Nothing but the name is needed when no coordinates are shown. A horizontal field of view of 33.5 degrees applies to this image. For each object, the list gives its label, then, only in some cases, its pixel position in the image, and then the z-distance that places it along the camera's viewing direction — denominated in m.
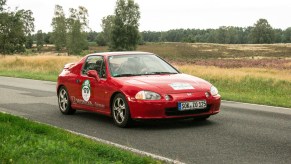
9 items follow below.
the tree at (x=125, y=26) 86.19
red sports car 8.45
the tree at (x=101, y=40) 135.26
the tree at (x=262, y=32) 171.12
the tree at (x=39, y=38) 142.75
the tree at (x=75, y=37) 89.25
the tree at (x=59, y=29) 104.44
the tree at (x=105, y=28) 133.50
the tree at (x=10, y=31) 58.66
